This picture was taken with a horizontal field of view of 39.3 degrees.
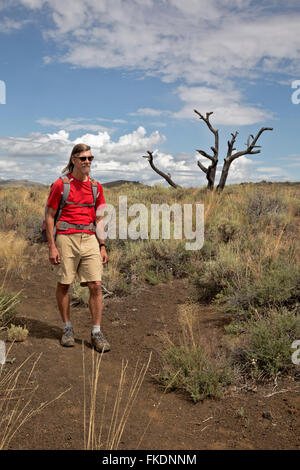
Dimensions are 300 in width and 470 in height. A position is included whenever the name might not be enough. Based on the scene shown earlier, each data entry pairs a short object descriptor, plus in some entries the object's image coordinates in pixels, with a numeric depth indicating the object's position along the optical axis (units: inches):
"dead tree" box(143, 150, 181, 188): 786.8
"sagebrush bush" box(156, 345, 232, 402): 157.2
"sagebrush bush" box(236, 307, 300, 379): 166.9
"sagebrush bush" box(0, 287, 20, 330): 217.8
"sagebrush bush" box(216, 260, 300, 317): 219.5
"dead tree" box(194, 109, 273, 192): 708.7
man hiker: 193.0
